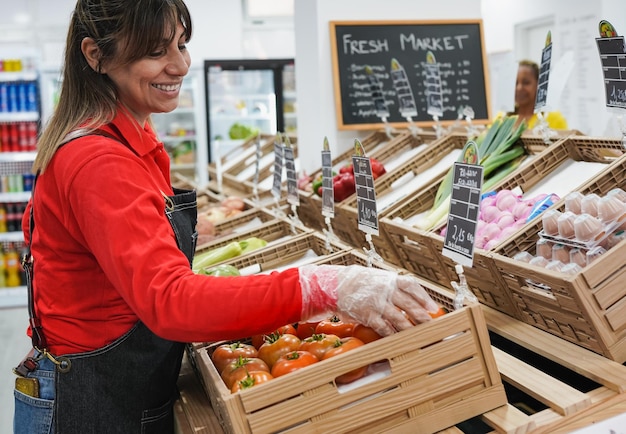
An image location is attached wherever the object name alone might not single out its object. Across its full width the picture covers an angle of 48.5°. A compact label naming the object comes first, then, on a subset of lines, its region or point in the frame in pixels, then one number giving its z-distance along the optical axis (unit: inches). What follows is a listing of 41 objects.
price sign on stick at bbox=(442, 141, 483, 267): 58.7
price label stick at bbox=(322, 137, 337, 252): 90.6
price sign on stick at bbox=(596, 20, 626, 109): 74.2
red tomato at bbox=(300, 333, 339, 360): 58.4
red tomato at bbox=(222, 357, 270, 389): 56.7
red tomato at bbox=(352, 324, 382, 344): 57.0
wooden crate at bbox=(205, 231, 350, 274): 99.1
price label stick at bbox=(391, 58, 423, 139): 141.9
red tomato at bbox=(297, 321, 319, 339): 67.4
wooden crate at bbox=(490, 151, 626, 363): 58.4
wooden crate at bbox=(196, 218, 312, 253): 118.0
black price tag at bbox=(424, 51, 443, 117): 136.3
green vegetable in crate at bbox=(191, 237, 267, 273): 107.7
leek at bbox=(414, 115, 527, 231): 97.7
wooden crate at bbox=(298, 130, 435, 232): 132.7
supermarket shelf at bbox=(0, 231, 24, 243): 291.4
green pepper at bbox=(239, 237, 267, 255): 108.7
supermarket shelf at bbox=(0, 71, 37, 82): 292.7
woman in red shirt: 49.6
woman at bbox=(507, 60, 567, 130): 211.5
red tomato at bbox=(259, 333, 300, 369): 61.4
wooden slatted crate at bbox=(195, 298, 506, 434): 50.2
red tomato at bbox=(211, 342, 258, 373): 62.1
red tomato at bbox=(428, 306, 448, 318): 56.9
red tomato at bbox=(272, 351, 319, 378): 54.7
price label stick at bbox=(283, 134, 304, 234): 111.3
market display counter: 54.4
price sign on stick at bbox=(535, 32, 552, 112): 99.7
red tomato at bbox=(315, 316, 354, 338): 62.1
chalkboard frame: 165.5
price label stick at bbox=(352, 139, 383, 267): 74.0
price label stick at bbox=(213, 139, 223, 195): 198.4
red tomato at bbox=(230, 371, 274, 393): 53.9
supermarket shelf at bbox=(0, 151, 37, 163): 291.0
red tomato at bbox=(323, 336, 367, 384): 53.4
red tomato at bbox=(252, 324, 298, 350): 67.0
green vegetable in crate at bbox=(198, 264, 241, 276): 88.5
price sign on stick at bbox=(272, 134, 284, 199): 126.6
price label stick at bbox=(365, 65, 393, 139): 157.0
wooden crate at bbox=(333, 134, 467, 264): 114.0
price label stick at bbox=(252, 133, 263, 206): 150.7
